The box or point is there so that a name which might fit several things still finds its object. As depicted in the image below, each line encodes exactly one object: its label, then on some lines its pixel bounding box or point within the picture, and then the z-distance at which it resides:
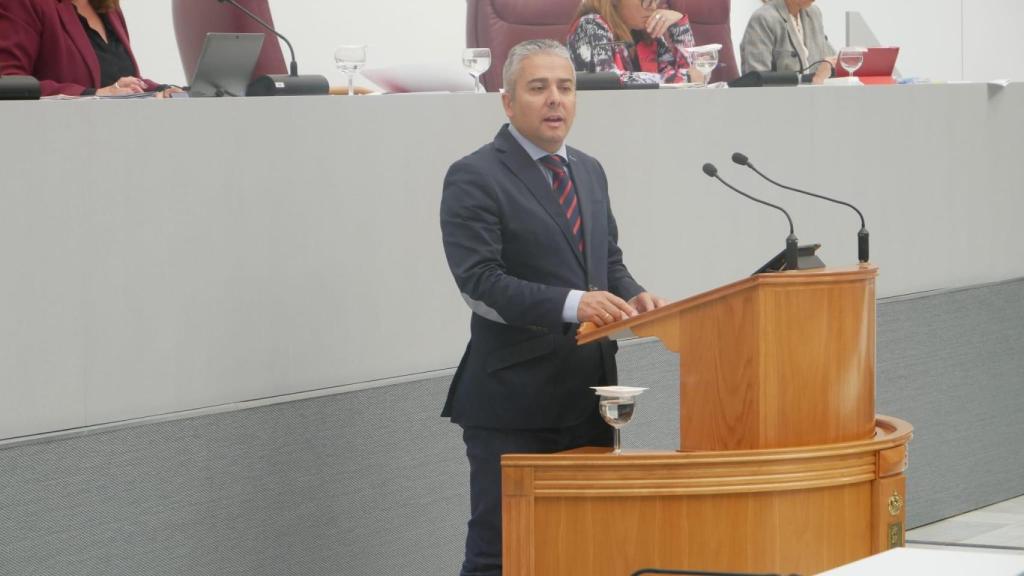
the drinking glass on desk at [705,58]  9.10
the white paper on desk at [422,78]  7.71
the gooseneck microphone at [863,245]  6.25
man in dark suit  5.78
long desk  6.25
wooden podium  5.26
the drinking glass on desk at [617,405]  5.46
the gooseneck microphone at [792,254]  5.43
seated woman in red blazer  7.29
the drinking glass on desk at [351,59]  7.56
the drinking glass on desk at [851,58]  9.90
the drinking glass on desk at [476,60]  7.85
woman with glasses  9.69
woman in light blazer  11.07
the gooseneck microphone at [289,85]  7.09
